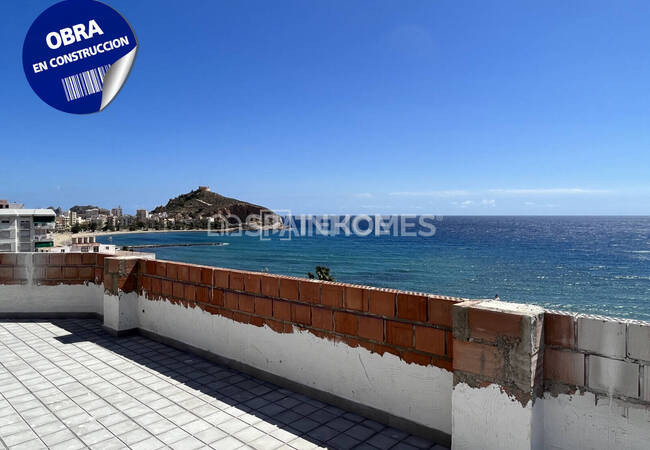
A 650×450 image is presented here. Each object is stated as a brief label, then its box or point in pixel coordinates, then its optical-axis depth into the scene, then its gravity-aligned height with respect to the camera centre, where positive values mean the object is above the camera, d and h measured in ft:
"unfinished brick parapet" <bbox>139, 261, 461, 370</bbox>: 9.35 -2.66
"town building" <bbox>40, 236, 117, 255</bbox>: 130.93 -9.65
